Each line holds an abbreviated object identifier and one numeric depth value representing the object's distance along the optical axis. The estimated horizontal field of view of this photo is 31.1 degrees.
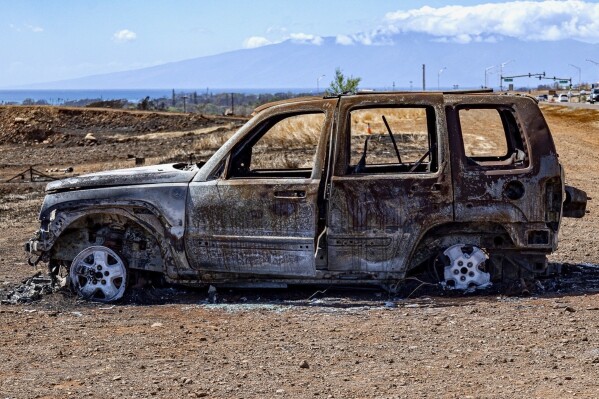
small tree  63.62
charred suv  9.10
